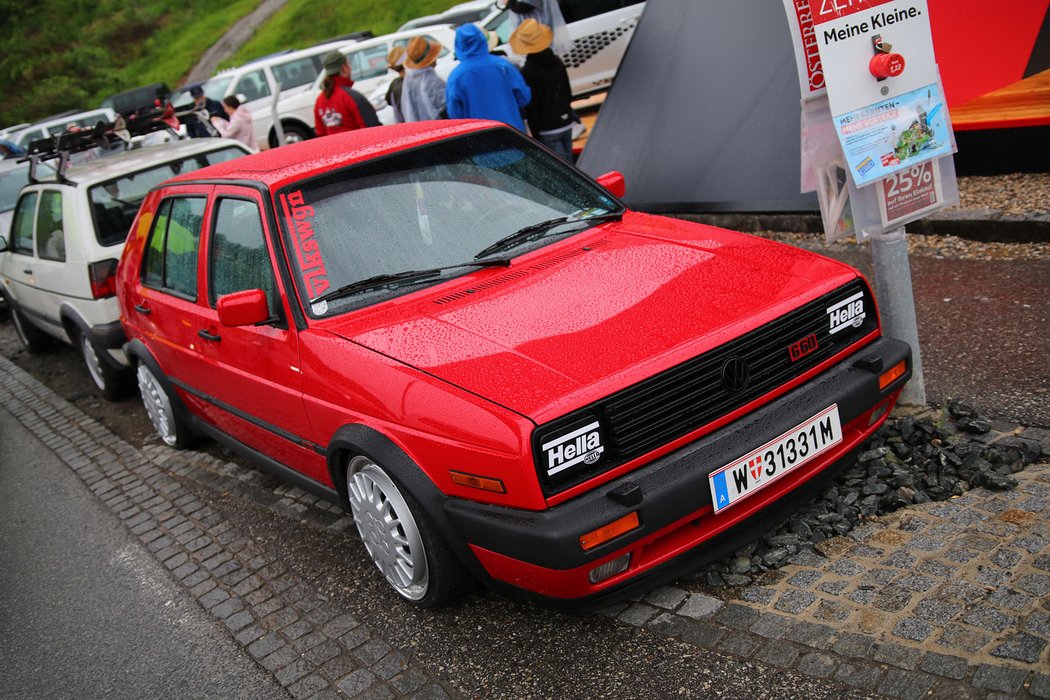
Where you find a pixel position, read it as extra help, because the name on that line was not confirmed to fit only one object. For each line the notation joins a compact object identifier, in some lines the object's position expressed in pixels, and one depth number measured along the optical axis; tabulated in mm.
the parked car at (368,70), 17031
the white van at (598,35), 12945
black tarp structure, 7453
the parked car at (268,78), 19281
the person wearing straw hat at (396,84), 10328
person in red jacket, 9289
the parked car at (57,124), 22328
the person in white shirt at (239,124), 12117
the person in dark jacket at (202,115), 9773
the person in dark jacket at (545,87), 8242
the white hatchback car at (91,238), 7062
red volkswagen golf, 3143
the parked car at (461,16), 21156
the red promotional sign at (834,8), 3676
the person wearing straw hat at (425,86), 9086
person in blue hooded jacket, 7766
